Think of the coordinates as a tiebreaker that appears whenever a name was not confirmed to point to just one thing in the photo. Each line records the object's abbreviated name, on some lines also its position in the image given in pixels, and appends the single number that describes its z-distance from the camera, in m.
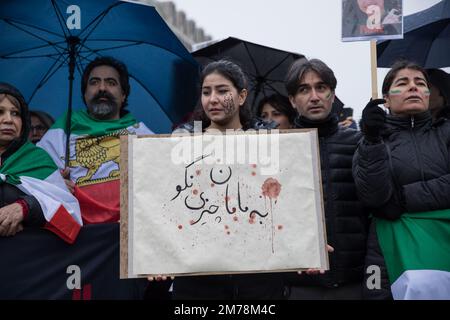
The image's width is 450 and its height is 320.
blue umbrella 4.35
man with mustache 4.06
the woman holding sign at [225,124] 3.00
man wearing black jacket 3.28
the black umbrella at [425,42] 4.87
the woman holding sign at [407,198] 3.08
